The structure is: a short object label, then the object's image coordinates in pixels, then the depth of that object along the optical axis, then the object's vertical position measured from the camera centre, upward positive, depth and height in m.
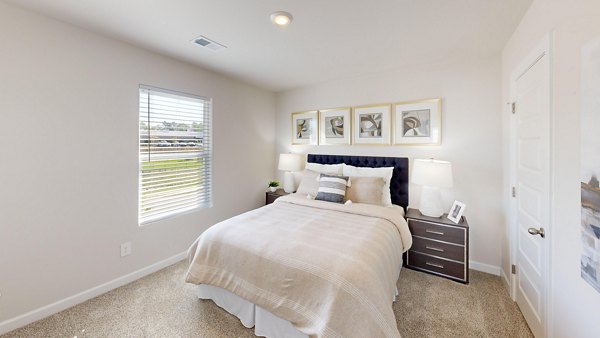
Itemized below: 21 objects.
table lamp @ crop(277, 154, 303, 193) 3.79 +0.02
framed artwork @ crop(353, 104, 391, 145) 3.20 +0.61
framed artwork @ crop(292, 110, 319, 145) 3.83 +0.67
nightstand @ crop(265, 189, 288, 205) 3.73 -0.45
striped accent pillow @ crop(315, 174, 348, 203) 2.83 -0.27
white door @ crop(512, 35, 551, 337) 1.51 -0.12
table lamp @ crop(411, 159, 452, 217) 2.51 -0.15
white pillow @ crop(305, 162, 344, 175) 3.28 -0.02
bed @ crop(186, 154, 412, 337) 1.34 -0.71
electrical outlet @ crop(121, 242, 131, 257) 2.39 -0.85
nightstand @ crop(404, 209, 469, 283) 2.40 -0.86
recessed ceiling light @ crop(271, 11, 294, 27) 1.85 +1.22
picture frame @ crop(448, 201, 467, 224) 2.46 -0.49
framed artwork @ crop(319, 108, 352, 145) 3.53 +0.64
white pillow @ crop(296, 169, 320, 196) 3.16 -0.23
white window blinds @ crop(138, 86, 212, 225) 2.57 +0.17
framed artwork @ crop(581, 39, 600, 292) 1.00 +0.01
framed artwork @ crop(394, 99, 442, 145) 2.86 +0.57
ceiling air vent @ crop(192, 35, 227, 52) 2.29 +1.27
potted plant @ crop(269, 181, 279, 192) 3.98 -0.32
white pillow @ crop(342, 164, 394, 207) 2.88 -0.08
